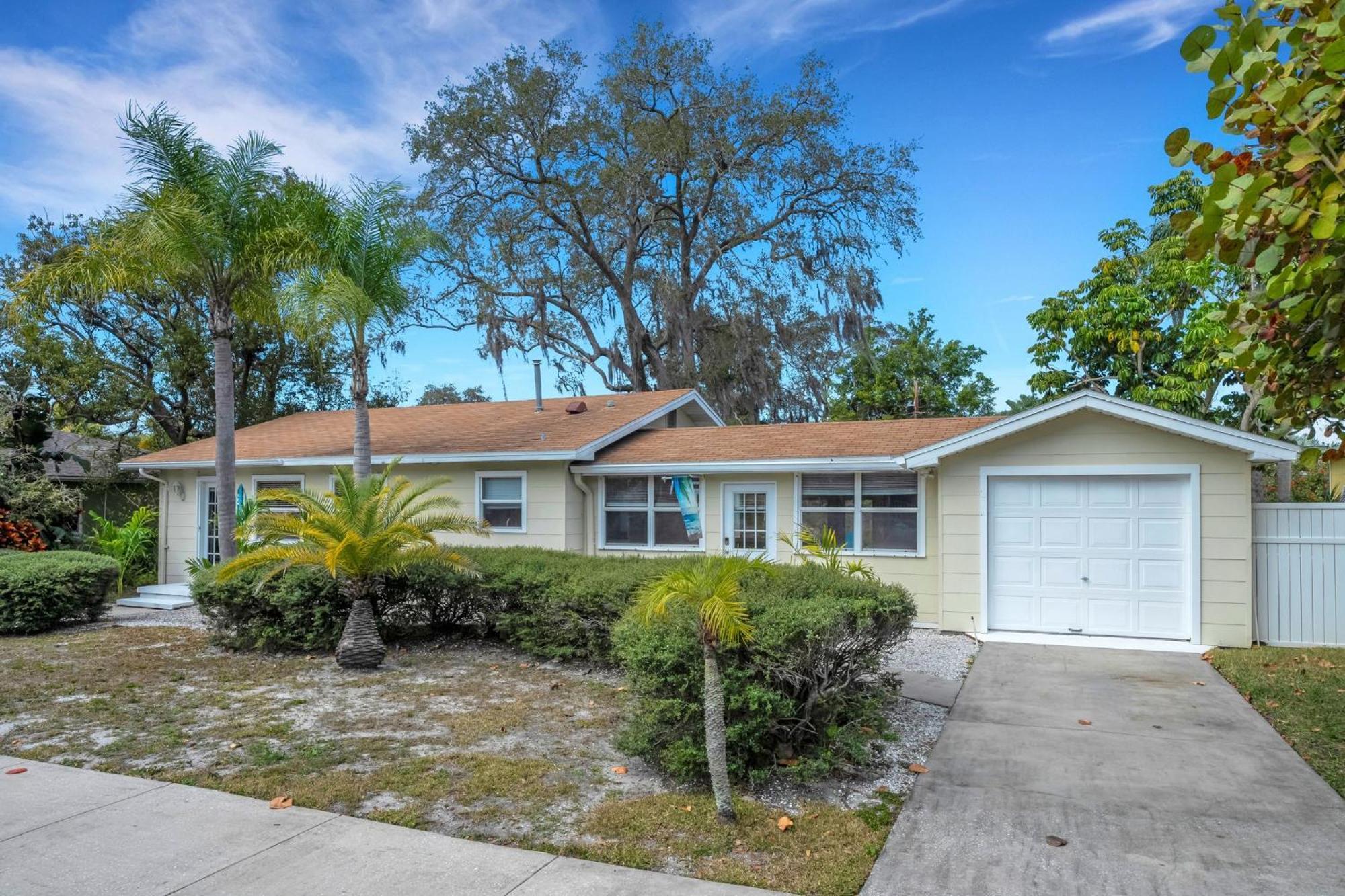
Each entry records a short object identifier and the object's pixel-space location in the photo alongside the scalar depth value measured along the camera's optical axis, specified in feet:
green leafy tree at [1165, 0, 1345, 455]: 9.15
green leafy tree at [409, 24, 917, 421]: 84.89
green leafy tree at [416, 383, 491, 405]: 107.65
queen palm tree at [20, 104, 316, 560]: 41.57
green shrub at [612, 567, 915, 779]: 16.88
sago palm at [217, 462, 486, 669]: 28.53
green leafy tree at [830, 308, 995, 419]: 84.12
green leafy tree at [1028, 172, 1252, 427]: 50.16
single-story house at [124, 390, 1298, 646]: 32.65
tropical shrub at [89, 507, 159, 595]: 54.39
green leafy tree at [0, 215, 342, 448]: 69.82
